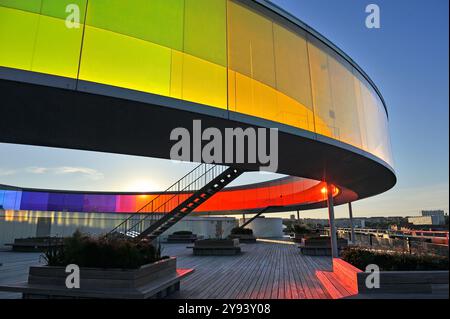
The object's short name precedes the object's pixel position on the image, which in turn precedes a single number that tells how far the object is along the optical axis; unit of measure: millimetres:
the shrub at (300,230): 29852
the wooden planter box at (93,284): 5898
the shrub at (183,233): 32084
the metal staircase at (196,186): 14070
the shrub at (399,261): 6719
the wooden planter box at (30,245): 21141
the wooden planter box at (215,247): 18922
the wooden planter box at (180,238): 31297
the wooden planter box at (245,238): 30031
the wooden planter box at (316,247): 18906
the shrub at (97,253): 6457
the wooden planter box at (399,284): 5668
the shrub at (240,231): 31230
